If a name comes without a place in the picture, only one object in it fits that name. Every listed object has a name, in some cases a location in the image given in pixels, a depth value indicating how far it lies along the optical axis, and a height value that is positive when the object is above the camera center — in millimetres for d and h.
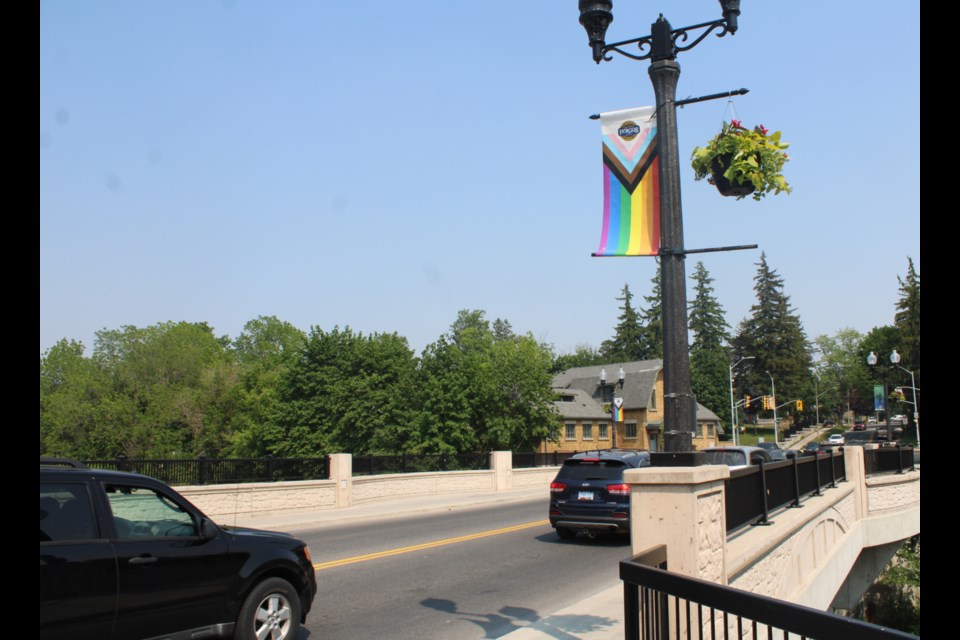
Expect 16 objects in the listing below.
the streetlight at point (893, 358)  43656 +199
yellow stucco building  62594 -3832
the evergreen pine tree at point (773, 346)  107750 +2751
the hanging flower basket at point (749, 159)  7148 +2019
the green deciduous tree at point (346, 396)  50281 -1838
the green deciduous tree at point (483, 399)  45375 -2025
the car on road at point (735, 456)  16281 -2085
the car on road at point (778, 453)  28872 -3693
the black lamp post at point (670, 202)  6590 +1539
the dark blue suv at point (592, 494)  13797 -2478
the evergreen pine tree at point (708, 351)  96312 +2047
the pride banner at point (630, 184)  7031 +1782
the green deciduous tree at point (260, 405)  54875 -2874
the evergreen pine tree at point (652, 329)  109812 +5597
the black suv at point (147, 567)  5359 -1590
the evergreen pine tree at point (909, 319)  95500 +5890
